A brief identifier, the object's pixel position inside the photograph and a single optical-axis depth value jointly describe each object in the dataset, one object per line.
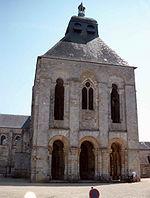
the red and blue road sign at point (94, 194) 6.00
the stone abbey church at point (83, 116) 22.59
